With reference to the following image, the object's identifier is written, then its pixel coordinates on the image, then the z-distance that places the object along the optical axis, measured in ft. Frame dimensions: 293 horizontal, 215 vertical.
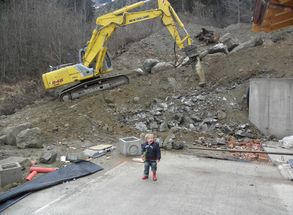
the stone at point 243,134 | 43.35
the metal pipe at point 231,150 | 34.55
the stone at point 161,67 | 63.36
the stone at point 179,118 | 46.12
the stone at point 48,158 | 32.14
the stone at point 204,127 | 44.61
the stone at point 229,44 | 69.36
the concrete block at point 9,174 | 26.84
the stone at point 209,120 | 45.62
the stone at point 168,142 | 37.88
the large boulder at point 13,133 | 38.81
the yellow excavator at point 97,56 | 55.16
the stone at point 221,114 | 46.37
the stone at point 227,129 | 43.93
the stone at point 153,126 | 44.88
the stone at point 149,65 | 65.87
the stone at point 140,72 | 64.39
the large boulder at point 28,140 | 37.19
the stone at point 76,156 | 32.60
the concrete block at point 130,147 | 35.14
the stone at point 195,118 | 46.47
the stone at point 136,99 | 50.34
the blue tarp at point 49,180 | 23.99
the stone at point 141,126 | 44.51
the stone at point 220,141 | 39.91
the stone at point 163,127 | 44.36
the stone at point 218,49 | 65.98
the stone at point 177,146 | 37.76
